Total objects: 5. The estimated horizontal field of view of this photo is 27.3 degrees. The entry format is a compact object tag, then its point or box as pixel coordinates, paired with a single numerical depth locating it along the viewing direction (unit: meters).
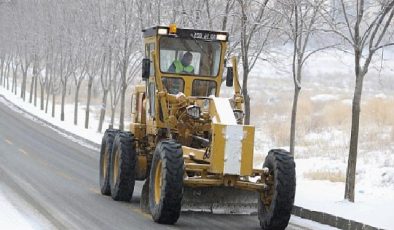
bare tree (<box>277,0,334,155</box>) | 18.14
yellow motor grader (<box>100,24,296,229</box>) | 12.98
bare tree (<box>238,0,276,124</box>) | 20.27
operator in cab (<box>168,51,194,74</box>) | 15.68
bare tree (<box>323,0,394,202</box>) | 15.74
